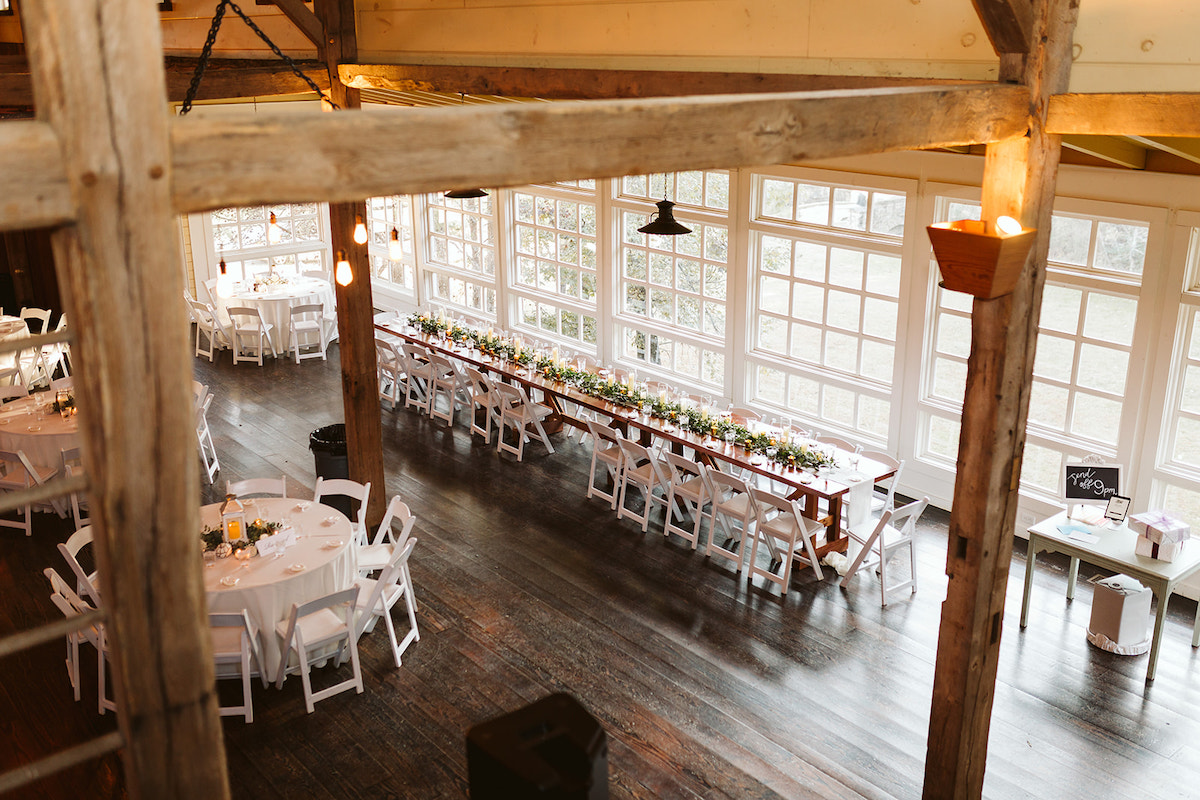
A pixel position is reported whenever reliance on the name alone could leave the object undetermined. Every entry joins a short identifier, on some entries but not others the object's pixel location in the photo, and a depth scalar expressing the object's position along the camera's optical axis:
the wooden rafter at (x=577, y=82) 5.13
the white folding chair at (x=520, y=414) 9.46
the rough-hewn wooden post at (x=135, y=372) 1.80
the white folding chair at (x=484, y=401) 9.79
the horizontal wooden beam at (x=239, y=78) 6.95
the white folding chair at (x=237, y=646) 5.45
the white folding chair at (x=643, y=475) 8.00
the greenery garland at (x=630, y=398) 7.52
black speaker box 2.17
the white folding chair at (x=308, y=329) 12.80
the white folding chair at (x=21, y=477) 7.76
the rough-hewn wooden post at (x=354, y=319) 7.17
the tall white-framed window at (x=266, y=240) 14.07
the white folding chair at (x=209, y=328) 12.72
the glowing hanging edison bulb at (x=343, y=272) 7.00
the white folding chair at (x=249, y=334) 12.35
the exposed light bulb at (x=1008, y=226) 3.92
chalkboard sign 6.55
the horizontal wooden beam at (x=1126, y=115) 3.77
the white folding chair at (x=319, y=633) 5.53
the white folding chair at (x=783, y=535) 6.98
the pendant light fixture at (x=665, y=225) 7.46
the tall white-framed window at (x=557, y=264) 11.17
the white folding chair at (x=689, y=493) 7.64
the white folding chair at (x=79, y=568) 5.76
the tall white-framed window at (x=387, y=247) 14.03
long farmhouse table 7.22
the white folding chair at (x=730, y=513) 7.23
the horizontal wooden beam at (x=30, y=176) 1.77
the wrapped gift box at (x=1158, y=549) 6.03
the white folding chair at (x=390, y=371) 11.05
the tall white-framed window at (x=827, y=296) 8.45
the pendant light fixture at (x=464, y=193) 8.69
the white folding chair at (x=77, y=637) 5.54
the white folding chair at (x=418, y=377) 10.67
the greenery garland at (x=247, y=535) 5.98
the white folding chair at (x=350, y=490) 7.10
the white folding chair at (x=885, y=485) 7.56
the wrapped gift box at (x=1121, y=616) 6.21
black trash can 8.38
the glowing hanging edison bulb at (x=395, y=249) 8.75
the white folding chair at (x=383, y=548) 6.53
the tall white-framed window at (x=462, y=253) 12.72
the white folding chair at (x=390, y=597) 5.95
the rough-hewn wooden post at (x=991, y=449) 4.03
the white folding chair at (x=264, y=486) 6.95
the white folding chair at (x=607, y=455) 8.32
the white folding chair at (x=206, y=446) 8.95
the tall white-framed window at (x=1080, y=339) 6.96
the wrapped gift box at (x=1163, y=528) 6.01
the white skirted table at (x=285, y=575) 5.64
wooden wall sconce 3.83
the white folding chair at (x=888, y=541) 6.78
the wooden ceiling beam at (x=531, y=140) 2.08
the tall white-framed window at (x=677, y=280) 9.73
